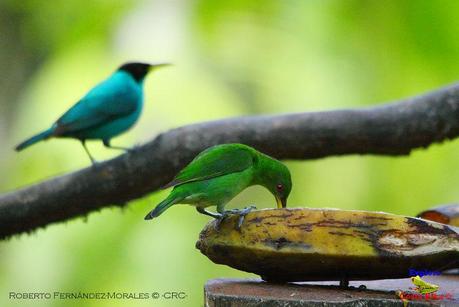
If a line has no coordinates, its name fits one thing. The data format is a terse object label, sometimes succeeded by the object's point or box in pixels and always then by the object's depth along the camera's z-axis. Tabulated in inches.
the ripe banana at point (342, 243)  226.1
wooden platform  211.5
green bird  269.0
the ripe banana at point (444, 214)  287.6
